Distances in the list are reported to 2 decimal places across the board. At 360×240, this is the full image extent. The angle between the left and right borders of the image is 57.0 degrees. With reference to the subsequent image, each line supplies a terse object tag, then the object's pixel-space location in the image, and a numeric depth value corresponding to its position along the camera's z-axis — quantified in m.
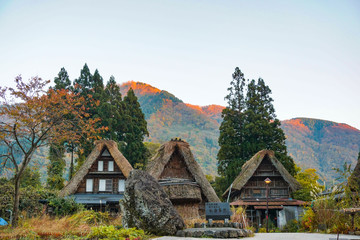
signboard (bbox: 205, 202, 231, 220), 13.05
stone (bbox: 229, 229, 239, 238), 10.50
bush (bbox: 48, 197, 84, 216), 20.89
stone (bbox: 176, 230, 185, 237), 10.69
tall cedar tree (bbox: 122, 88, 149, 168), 37.19
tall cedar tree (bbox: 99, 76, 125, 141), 36.88
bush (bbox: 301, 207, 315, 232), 15.08
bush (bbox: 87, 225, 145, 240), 9.20
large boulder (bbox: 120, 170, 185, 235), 10.79
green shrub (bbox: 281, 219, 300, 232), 23.34
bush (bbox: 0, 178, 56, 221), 21.54
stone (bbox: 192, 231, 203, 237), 10.45
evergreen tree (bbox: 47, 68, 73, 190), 32.87
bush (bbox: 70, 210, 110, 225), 11.46
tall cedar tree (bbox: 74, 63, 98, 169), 40.67
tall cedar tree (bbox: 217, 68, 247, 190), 35.81
